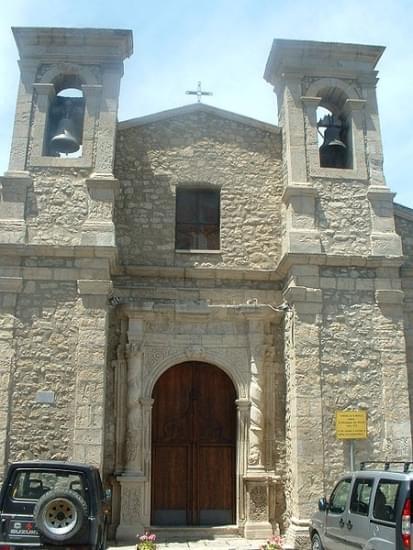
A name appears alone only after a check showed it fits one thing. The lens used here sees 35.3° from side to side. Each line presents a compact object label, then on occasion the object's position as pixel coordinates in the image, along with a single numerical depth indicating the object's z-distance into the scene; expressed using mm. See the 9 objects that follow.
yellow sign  10547
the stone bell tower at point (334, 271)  10562
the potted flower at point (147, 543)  8175
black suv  6949
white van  6309
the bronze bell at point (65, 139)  11914
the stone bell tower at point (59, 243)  10352
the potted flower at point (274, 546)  8078
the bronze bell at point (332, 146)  12672
